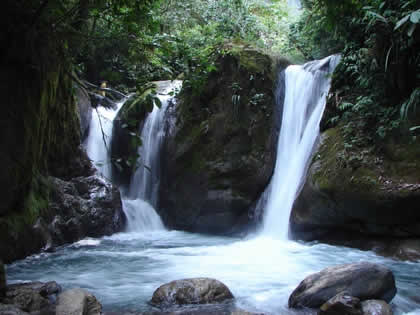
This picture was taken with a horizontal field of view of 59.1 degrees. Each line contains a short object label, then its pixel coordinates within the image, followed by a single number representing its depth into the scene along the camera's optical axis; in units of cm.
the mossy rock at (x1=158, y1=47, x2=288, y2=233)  937
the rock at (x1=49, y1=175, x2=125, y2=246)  754
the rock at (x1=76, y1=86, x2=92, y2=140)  1069
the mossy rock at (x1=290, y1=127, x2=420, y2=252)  605
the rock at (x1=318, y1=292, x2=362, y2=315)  345
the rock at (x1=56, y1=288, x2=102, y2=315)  349
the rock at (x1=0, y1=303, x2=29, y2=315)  316
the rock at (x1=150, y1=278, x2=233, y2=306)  395
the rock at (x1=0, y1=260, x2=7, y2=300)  367
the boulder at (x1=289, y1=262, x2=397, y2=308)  382
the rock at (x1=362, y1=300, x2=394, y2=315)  354
